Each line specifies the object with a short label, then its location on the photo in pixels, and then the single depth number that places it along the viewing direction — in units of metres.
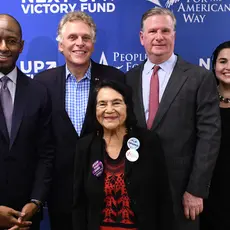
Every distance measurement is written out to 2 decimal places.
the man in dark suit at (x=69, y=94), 2.50
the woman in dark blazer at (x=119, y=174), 1.99
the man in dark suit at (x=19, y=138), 2.12
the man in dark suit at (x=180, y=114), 2.33
